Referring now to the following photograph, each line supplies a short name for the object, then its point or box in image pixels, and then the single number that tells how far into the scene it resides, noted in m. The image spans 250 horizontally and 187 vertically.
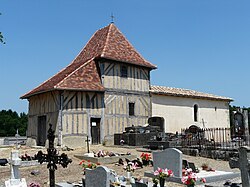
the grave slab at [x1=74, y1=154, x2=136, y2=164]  12.51
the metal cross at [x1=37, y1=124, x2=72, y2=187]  7.32
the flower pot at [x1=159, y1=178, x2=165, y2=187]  6.93
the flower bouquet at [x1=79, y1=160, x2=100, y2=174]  8.26
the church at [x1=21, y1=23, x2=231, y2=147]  19.45
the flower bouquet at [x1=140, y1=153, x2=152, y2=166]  12.03
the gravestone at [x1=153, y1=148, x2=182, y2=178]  8.80
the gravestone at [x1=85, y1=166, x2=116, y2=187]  6.24
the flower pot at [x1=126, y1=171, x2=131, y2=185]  7.75
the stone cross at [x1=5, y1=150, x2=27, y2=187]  7.24
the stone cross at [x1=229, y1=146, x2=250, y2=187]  6.54
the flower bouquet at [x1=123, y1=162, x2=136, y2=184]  8.49
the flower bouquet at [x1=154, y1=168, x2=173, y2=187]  6.89
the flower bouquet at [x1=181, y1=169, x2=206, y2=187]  6.79
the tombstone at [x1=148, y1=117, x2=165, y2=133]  22.95
